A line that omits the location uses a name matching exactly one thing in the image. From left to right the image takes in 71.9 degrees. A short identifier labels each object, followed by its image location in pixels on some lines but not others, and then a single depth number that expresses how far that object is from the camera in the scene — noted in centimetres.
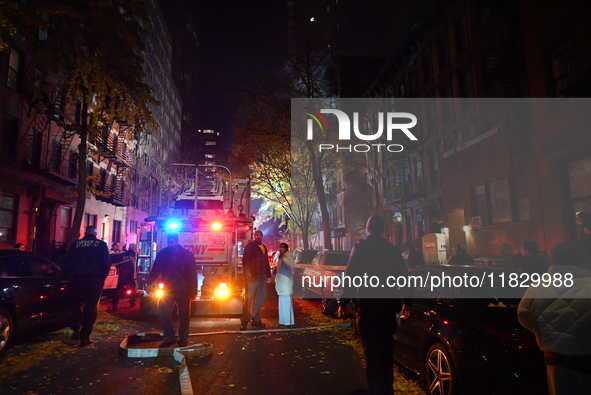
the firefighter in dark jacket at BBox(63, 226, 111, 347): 752
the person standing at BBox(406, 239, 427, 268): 1402
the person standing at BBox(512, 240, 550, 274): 855
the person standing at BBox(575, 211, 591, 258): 771
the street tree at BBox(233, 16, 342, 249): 2264
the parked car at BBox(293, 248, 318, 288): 1639
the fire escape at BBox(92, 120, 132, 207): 2833
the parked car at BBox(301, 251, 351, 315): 1102
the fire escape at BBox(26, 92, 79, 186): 2006
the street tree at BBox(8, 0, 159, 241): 1471
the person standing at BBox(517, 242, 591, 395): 307
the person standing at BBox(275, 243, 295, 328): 948
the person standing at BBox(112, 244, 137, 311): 1185
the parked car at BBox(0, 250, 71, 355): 679
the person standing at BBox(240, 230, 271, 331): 902
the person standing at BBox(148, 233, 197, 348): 715
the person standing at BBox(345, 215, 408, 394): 415
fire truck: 963
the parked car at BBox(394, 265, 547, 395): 379
